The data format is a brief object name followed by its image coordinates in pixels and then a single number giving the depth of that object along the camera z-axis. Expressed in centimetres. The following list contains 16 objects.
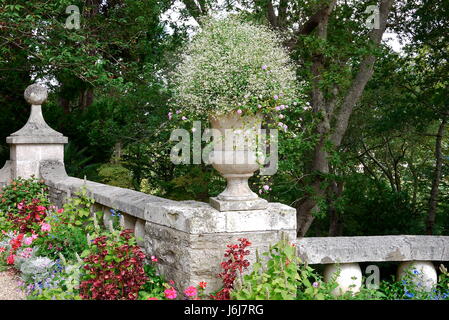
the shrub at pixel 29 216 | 530
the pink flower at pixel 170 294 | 288
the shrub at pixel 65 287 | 310
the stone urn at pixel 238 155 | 314
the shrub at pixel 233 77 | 311
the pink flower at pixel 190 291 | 284
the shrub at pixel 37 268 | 380
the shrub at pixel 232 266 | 291
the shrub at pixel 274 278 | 278
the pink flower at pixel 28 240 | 436
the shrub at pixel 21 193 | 589
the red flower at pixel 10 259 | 443
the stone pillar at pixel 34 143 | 645
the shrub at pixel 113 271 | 311
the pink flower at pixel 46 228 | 443
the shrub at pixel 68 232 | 423
